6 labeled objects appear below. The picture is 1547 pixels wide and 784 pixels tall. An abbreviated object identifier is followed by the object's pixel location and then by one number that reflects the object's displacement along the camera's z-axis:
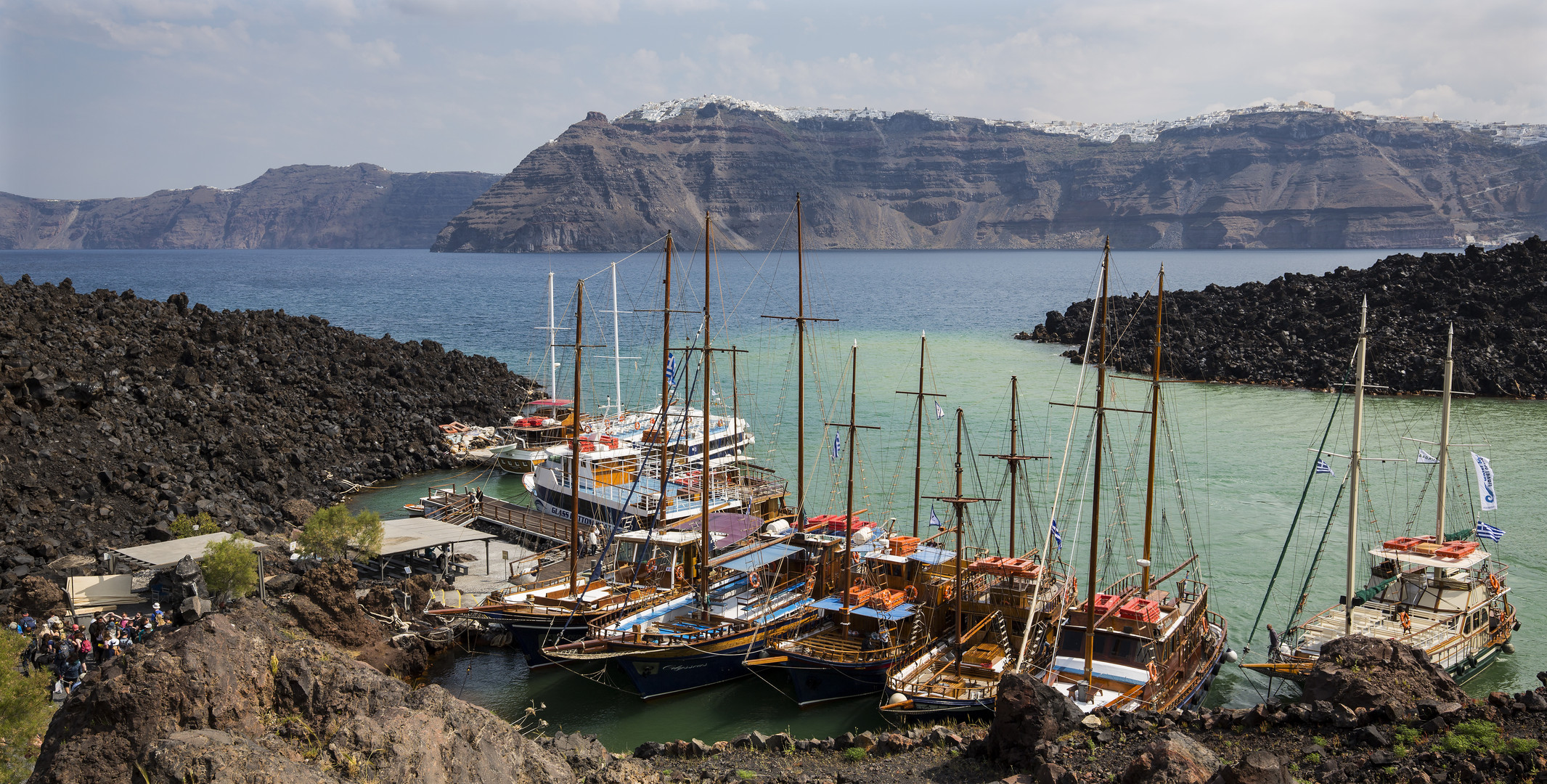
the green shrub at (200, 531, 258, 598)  28.03
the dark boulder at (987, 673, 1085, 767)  18.73
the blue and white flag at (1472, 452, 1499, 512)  29.77
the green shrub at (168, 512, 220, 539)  33.75
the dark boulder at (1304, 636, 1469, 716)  20.03
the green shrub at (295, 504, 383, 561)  32.53
